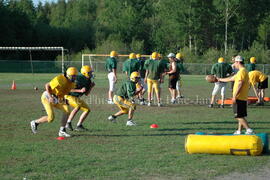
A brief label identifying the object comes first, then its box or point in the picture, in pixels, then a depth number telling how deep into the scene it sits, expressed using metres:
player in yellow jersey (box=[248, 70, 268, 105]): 18.39
